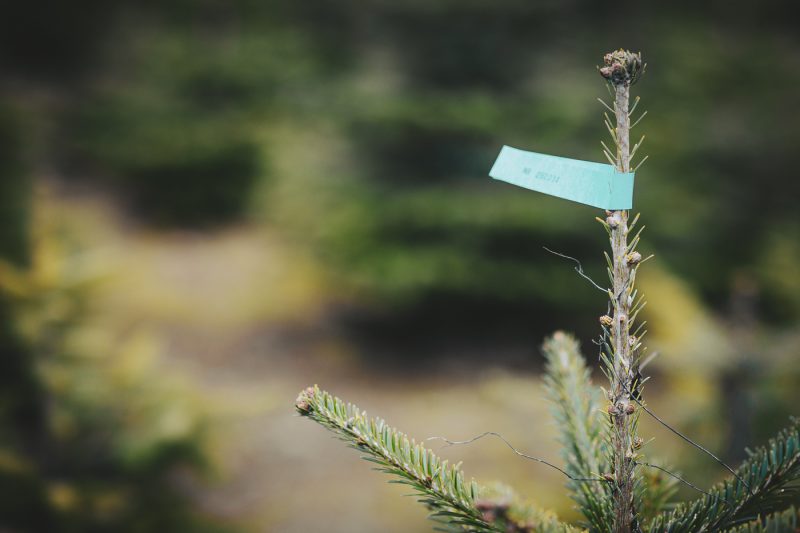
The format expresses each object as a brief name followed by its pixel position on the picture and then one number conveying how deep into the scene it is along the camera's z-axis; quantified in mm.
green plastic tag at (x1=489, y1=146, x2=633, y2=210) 708
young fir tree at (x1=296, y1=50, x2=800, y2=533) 712
